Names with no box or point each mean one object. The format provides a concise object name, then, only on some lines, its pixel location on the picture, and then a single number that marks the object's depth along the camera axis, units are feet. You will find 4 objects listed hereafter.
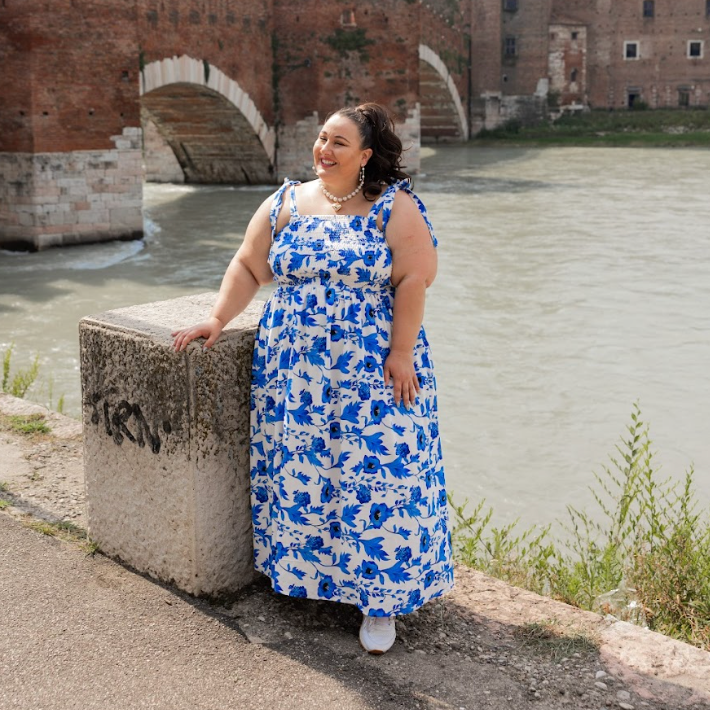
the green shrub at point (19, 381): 16.63
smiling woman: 7.61
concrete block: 7.97
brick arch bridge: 41.50
